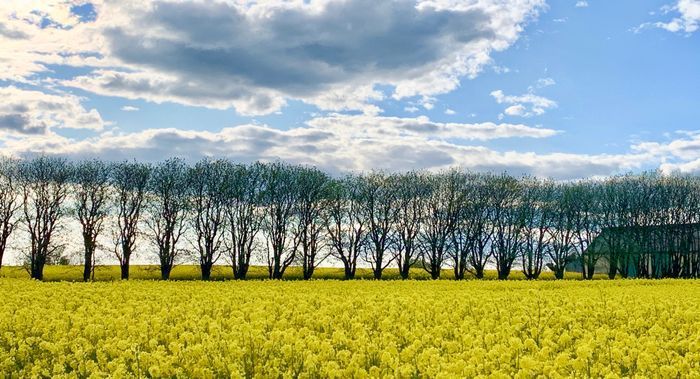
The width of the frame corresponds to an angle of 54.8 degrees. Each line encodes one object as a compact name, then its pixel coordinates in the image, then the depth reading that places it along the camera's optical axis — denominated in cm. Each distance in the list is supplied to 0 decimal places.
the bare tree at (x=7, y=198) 6322
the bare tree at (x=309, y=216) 6662
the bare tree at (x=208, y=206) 6469
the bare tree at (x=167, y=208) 6369
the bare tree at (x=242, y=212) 6525
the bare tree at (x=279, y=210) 6594
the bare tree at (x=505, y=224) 7350
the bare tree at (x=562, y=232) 7531
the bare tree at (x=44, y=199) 6294
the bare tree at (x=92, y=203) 6266
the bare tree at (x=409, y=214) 7025
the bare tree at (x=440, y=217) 7081
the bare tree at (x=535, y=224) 7450
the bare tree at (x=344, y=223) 6831
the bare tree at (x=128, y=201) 6353
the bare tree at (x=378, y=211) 6988
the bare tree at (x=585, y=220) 7562
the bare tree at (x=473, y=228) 7175
